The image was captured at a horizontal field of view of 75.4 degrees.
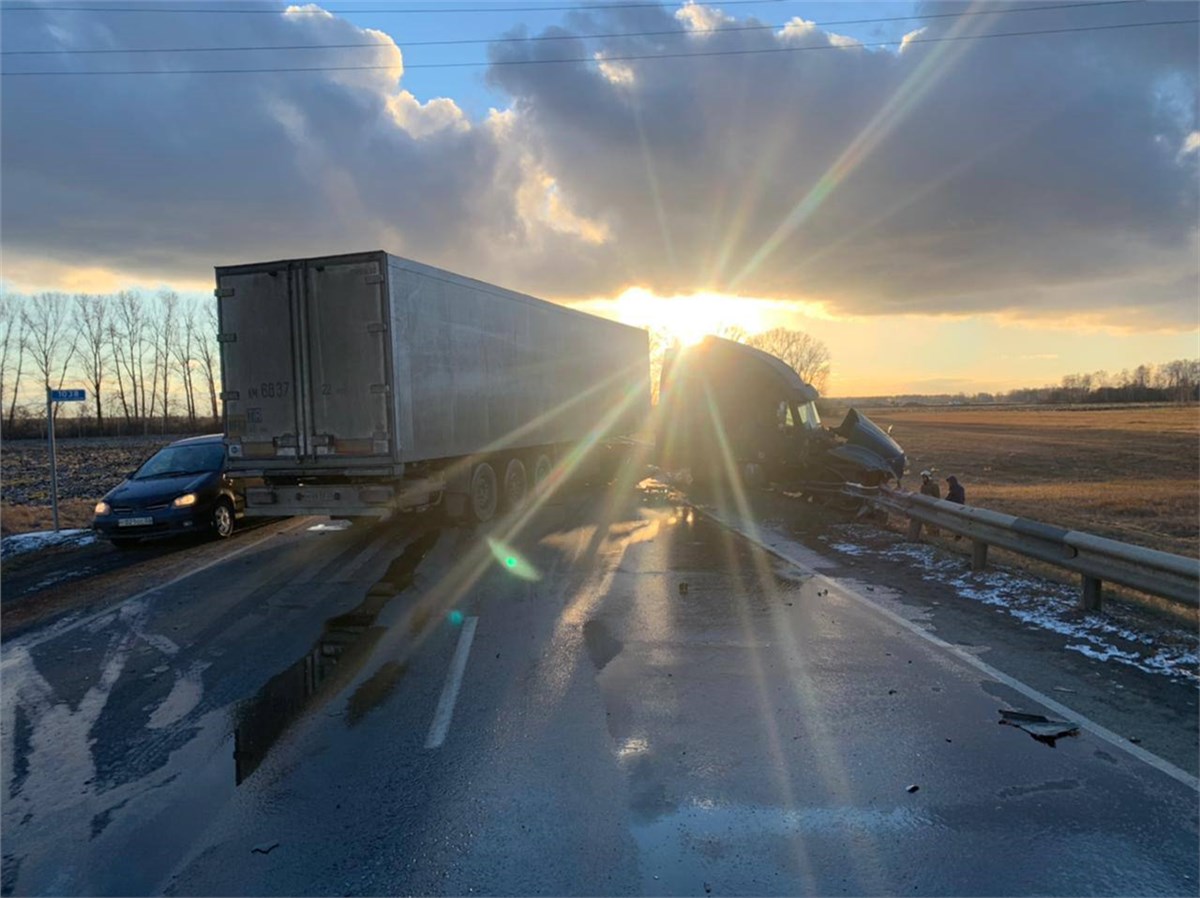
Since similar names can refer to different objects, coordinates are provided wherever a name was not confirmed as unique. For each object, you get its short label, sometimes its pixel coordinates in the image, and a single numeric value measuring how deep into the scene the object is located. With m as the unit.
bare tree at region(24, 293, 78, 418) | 70.00
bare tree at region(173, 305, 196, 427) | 79.25
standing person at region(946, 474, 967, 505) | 12.12
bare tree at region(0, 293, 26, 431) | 65.44
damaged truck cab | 15.45
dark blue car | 11.46
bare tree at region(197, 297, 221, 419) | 71.88
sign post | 13.68
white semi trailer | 10.39
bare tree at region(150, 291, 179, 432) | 79.19
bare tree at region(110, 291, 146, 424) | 76.62
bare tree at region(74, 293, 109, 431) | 73.31
